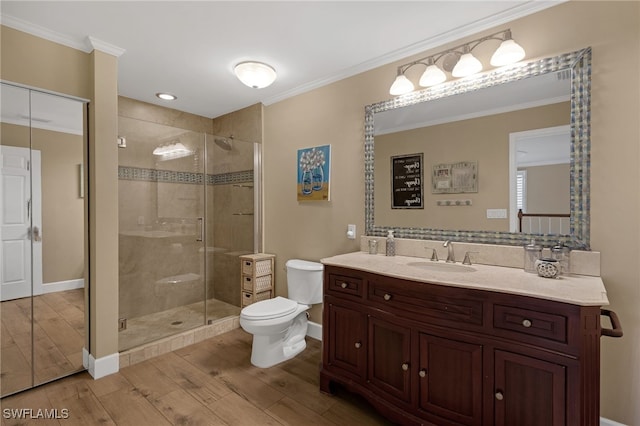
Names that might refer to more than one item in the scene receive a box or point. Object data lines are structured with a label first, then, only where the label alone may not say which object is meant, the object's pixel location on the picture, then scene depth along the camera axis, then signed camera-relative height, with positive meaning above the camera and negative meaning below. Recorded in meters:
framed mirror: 1.66 +0.45
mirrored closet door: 1.97 -0.18
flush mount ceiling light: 2.45 +1.17
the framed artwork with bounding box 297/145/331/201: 2.81 +0.37
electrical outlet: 2.61 -0.19
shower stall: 2.94 -0.15
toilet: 2.31 -0.87
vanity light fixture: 1.75 +0.98
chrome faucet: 2.01 -0.29
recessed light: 3.21 +1.28
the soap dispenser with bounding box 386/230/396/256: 2.29 -0.28
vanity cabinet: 1.21 -0.71
